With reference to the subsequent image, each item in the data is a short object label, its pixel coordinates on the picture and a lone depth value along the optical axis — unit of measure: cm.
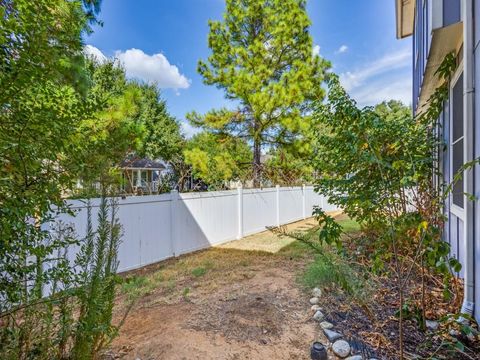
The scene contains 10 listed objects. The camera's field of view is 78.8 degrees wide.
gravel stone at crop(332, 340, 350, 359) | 223
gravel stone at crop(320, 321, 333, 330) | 265
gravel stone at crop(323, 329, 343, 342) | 246
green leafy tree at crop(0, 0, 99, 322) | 122
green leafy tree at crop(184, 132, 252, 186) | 1023
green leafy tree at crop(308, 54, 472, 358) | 216
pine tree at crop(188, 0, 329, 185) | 984
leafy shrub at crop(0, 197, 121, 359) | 151
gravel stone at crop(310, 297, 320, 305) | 322
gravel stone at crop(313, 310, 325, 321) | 284
